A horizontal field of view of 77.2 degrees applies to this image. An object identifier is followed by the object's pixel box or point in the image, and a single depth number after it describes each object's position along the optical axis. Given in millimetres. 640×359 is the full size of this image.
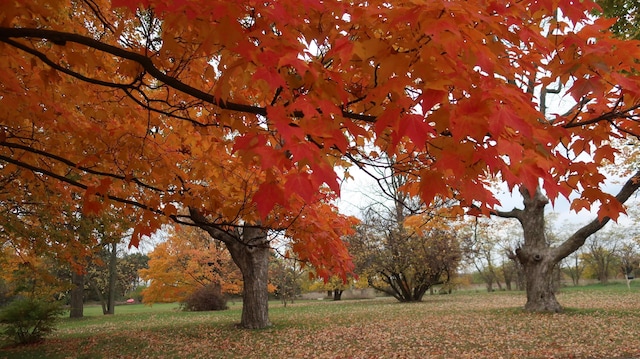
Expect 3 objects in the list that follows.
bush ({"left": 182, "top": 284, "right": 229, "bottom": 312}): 21719
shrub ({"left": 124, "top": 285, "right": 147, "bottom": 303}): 50497
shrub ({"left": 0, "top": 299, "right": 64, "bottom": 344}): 9344
